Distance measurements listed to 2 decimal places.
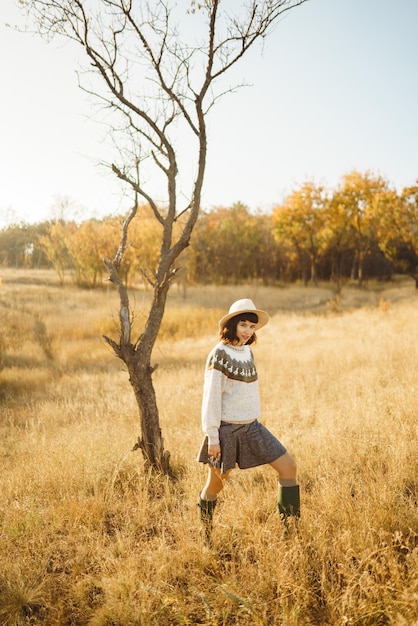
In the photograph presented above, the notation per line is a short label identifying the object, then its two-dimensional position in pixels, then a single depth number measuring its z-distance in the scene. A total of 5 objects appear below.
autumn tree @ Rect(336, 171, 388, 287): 32.50
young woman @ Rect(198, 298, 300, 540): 2.86
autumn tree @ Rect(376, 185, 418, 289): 27.66
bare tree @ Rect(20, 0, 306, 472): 4.25
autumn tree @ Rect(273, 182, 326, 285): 36.87
